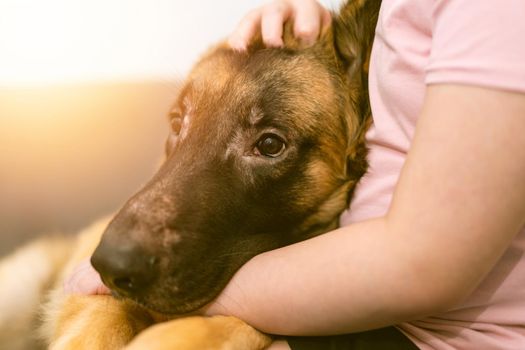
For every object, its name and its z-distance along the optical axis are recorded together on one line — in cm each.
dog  53
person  45
